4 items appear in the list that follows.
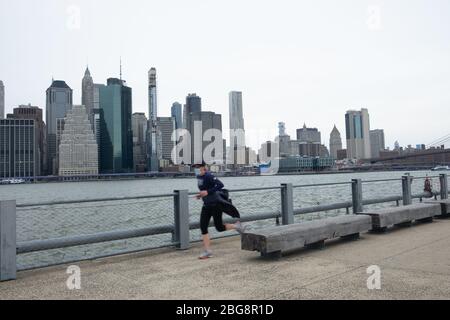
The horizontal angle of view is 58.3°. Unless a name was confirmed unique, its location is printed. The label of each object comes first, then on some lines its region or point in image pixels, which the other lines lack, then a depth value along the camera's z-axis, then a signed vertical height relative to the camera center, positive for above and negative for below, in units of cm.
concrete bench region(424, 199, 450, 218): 1022 -93
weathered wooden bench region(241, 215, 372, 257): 603 -98
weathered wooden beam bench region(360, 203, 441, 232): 809 -96
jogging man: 662 -41
